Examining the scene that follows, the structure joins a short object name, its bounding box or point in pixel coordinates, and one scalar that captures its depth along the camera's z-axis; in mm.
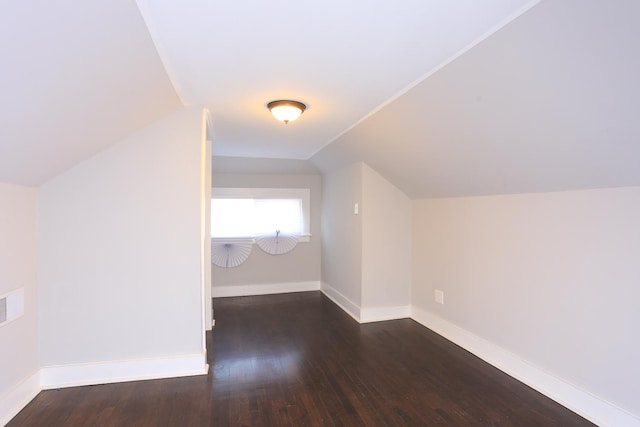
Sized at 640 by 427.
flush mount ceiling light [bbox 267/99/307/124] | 2539
